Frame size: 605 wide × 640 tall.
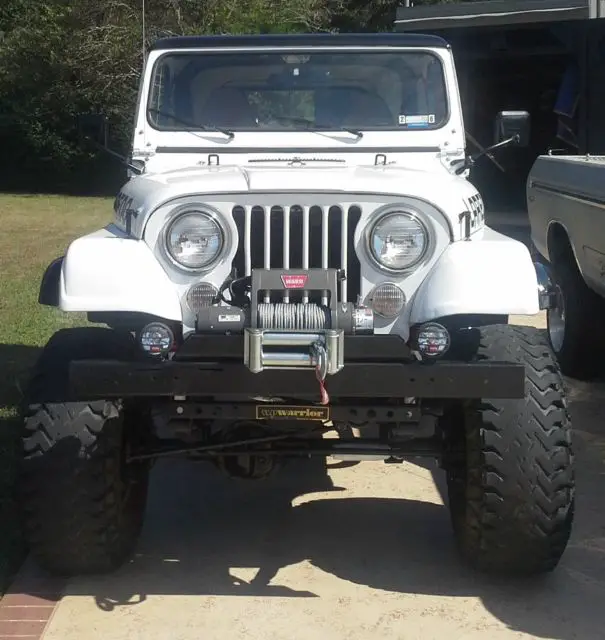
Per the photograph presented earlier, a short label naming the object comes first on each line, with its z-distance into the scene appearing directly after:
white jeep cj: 3.38
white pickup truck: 6.04
